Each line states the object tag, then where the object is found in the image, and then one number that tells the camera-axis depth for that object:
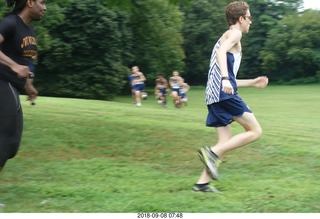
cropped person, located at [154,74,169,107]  25.27
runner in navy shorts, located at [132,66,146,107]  24.34
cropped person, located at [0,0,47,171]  4.89
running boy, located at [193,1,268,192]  5.57
